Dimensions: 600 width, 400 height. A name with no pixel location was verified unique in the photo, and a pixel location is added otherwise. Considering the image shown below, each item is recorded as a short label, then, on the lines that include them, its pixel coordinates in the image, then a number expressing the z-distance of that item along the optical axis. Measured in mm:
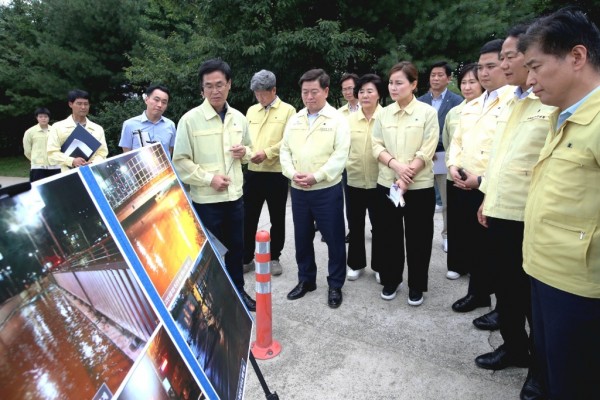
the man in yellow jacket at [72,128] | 3934
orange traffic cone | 2625
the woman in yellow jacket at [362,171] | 3682
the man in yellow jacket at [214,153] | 2945
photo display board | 741
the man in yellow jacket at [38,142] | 7059
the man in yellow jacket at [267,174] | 4023
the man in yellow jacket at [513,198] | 2115
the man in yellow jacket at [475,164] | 2861
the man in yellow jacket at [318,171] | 3270
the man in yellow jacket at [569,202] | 1516
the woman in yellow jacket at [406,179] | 3182
